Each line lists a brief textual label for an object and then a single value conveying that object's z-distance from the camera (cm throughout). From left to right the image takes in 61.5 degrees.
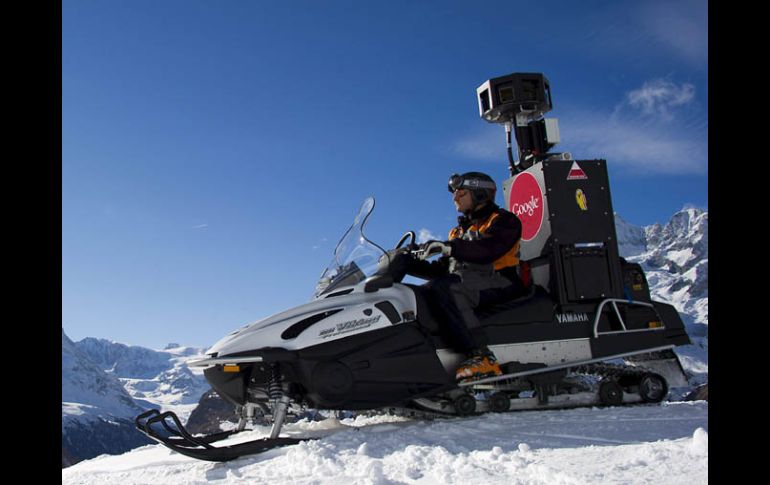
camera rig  690
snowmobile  468
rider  516
